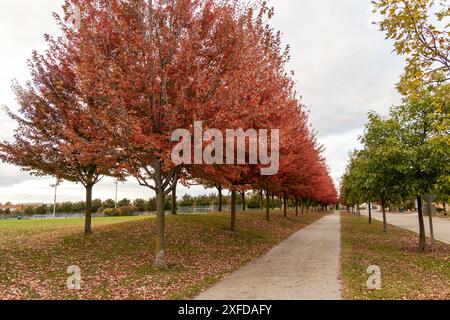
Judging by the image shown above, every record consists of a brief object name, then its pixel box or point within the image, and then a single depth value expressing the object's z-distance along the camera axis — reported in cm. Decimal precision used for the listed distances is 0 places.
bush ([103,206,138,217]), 5864
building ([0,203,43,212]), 12380
